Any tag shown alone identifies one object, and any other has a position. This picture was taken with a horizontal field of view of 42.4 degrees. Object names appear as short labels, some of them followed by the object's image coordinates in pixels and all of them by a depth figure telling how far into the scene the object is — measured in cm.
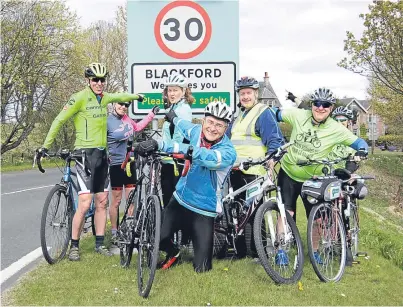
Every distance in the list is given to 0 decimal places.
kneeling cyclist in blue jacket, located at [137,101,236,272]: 552
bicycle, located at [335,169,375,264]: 633
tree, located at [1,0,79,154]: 3073
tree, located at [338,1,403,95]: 2439
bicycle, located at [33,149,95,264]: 621
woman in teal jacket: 620
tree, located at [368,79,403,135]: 3203
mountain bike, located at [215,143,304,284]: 533
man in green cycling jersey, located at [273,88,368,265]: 609
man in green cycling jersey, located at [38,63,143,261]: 645
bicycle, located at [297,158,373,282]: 573
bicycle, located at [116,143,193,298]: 501
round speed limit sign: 720
